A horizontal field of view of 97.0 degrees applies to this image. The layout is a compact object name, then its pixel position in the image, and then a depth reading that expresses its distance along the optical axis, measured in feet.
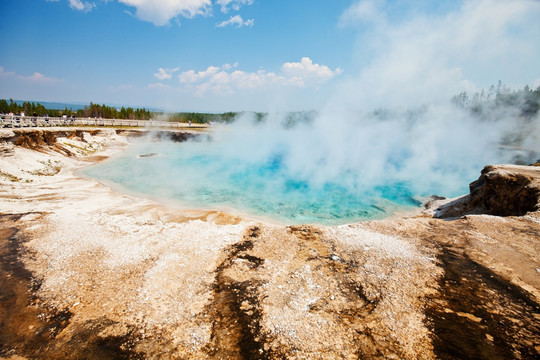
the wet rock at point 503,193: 30.40
